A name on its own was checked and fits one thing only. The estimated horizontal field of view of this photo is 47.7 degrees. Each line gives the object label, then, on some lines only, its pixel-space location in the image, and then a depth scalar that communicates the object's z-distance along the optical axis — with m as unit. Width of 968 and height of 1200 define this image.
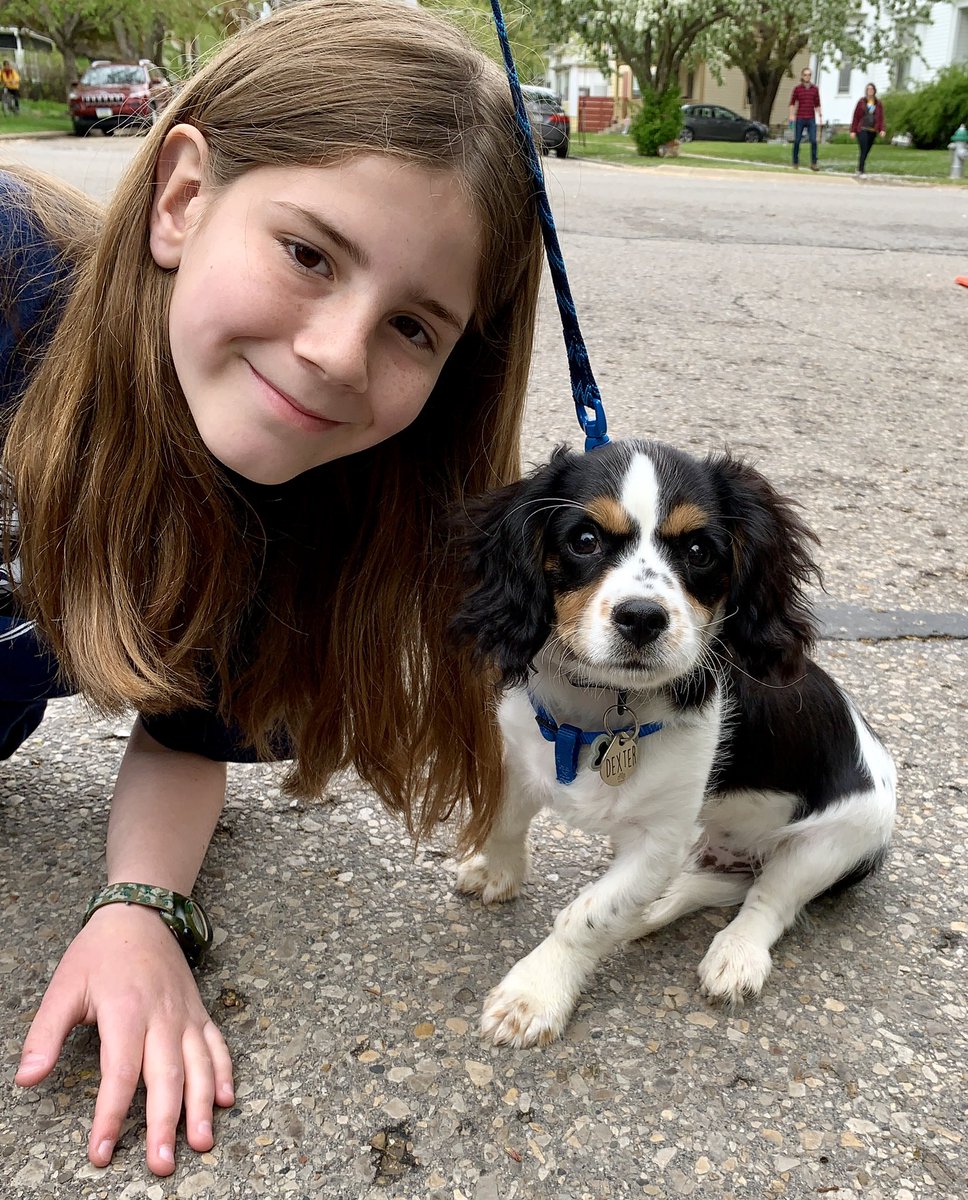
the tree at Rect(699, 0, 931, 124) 29.05
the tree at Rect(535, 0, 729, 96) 28.72
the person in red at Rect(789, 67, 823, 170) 23.59
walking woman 21.80
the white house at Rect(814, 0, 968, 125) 35.34
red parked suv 23.73
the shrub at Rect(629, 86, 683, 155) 25.86
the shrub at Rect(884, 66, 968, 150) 28.78
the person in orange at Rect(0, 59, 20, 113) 29.03
